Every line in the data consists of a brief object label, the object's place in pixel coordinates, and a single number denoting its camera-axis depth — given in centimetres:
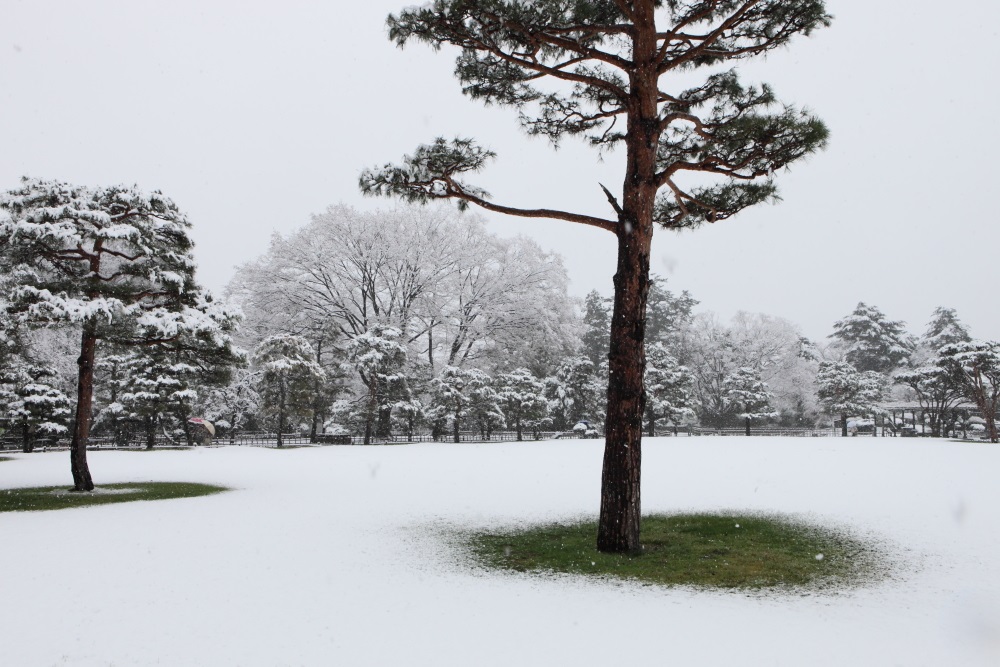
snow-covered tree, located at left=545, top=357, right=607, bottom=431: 3102
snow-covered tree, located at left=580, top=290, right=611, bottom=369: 4238
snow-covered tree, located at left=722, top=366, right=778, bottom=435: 3328
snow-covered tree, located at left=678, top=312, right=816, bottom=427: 4194
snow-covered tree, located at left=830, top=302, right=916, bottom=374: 4584
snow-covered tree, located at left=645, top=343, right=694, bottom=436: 3088
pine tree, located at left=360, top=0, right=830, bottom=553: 681
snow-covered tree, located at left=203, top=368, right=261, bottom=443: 2852
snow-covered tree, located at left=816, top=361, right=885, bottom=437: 3212
